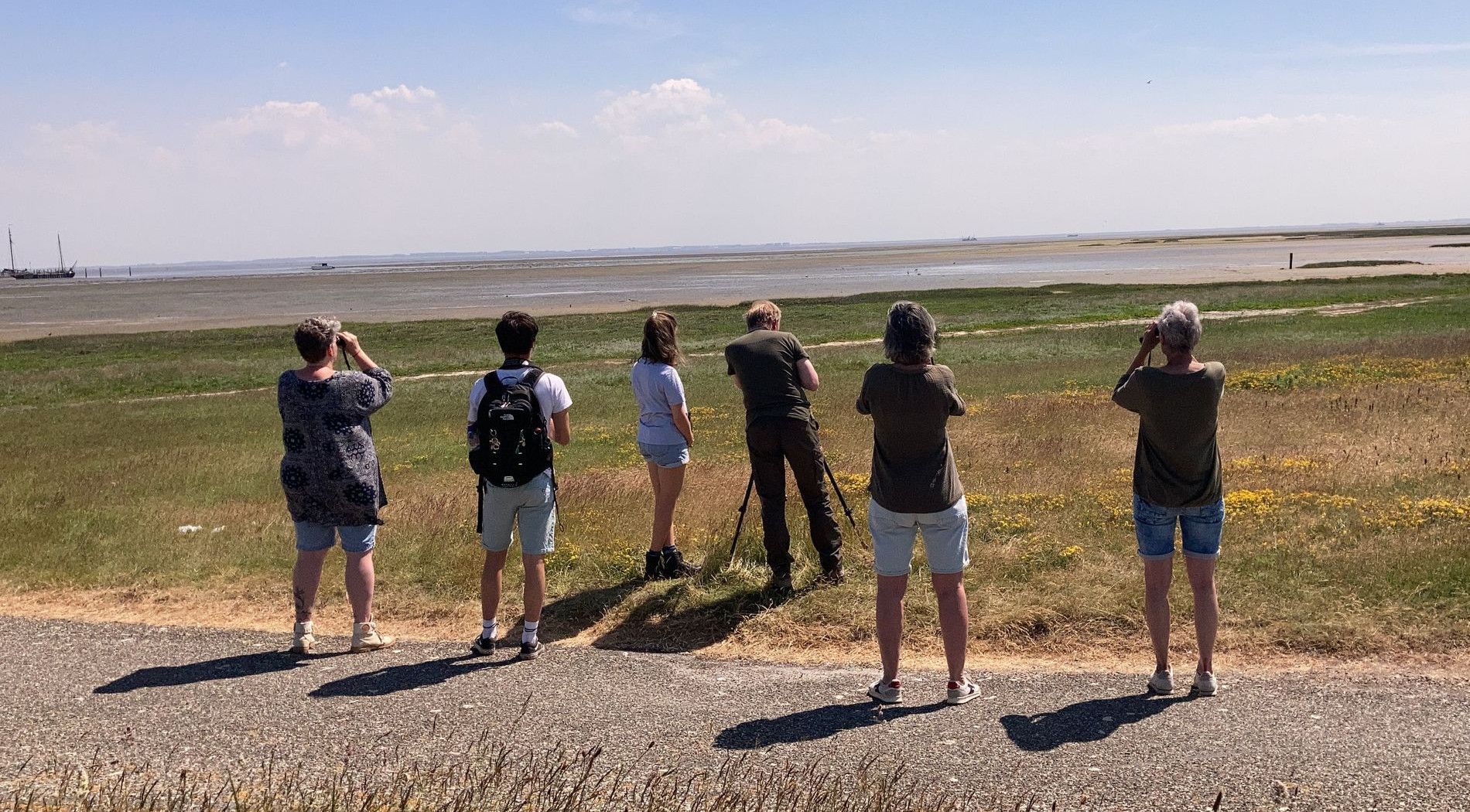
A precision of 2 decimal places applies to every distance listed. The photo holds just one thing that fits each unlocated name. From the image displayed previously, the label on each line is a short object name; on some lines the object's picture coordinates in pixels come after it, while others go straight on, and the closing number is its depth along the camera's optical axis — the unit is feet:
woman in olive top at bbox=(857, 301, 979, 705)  18.40
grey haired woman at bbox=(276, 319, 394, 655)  21.83
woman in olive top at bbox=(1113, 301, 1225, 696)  18.34
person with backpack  21.36
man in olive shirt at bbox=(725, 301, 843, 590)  24.43
